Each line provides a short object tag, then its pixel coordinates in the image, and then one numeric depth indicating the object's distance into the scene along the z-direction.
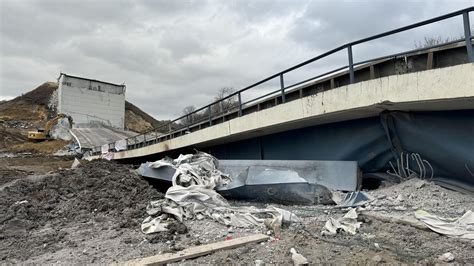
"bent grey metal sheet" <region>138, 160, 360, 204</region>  7.78
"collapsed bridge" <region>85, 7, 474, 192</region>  6.17
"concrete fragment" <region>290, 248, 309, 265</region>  3.91
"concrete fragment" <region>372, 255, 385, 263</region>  3.78
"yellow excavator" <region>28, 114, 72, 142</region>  42.81
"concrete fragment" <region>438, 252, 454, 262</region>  3.80
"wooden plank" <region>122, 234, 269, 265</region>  4.34
